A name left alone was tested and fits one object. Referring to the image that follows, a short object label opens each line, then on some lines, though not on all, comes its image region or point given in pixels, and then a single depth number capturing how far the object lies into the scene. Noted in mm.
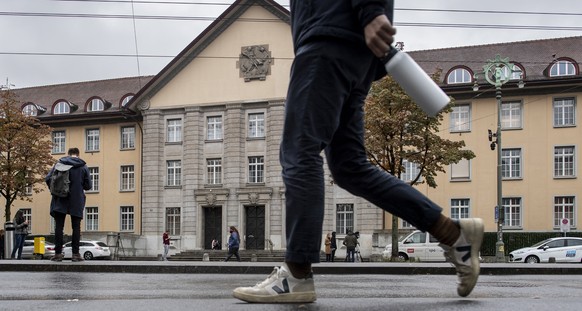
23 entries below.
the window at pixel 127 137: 58188
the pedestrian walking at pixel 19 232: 26859
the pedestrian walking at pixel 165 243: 50984
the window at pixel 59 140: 60147
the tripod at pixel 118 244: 53969
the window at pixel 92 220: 58469
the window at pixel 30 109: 62594
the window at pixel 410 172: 50438
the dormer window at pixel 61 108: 61644
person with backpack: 11922
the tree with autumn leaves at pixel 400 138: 38562
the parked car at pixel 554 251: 38812
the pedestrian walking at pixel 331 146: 3861
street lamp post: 38688
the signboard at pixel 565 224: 43806
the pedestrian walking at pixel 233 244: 39438
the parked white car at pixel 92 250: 51594
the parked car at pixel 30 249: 51094
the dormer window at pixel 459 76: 51344
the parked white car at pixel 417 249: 40797
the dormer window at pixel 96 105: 61094
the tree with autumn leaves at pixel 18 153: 49375
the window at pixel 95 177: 58719
